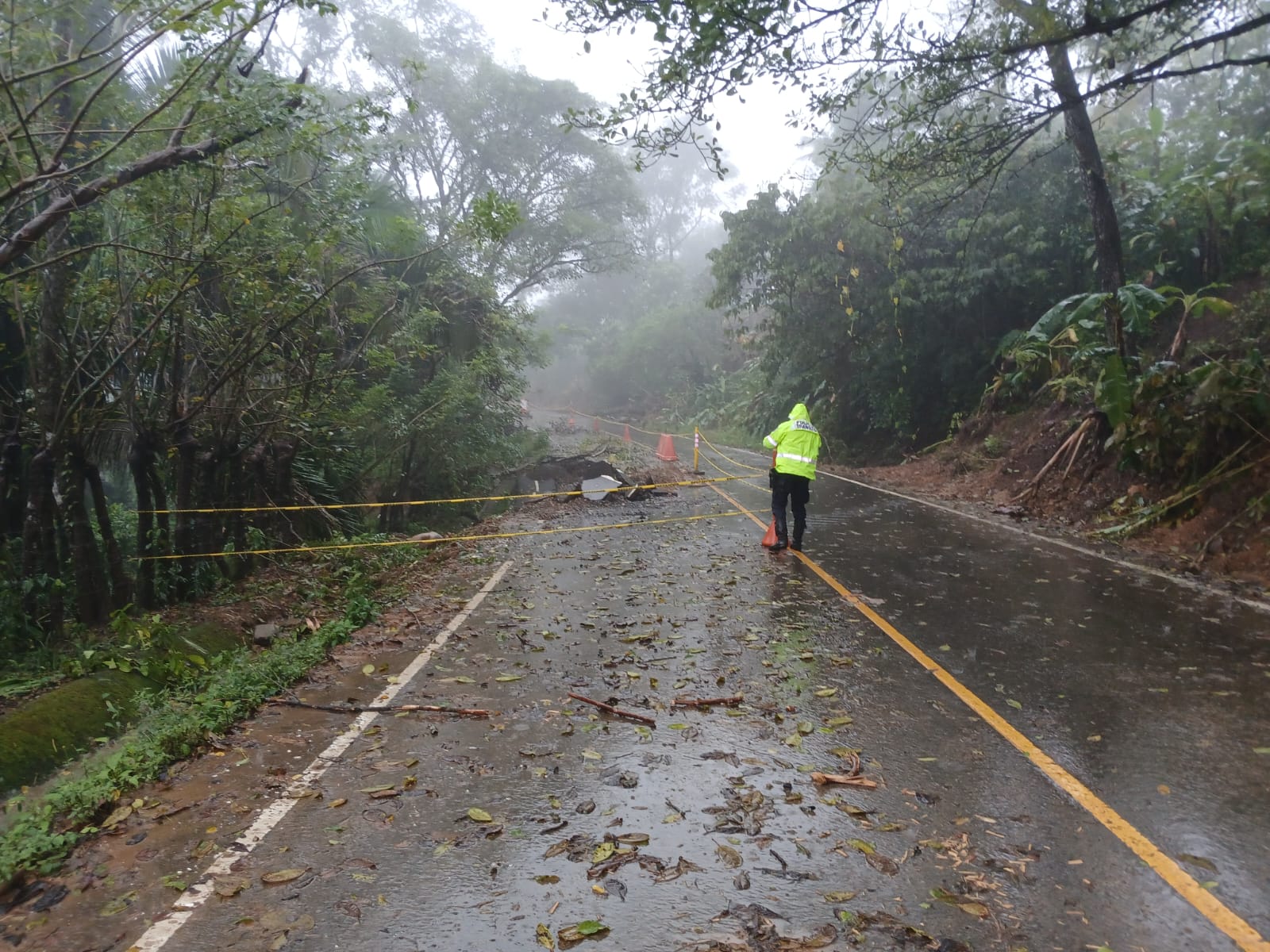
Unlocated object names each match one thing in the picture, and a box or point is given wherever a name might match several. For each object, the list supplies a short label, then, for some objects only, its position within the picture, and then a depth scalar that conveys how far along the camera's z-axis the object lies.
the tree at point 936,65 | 8.66
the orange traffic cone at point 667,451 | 25.26
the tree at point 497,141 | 33.34
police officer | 10.49
